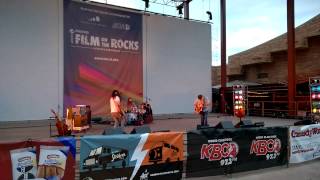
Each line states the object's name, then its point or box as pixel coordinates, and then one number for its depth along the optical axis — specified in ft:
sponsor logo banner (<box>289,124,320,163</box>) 30.53
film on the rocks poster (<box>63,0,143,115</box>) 70.49
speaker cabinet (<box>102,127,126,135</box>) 24.26
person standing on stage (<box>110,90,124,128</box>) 52.11
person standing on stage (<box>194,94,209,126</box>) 56.40
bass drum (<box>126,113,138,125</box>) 64.23
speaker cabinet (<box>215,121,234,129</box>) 30.81
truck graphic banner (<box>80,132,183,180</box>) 20.20
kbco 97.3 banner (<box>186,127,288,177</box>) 24.76
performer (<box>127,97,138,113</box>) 65.55
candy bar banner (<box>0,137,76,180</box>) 17.67
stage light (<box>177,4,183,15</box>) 104.27
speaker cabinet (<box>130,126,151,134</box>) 25.11
